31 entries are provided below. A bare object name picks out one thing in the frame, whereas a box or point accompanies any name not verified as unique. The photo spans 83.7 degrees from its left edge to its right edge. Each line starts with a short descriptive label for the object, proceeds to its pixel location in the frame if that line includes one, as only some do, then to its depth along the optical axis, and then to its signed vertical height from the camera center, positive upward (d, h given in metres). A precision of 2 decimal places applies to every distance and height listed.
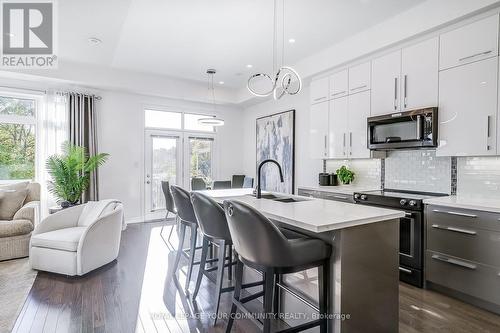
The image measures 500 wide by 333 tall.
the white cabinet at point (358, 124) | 3.87 +0.58
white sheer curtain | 4.99 +0.50
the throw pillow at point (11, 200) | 3.90 -0.55
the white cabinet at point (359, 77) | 3.82 +1.22
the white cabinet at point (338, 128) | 4.18 +0.55
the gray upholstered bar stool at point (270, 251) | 1.58 -0.52
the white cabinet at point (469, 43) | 2.64 +1.22
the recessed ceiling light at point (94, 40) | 3.94 +1.75
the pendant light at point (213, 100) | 4.87 +1.47
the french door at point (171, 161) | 6.09 +0.05
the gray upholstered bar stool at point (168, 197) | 3.77 -0.47
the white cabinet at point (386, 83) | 3.46 +1.04
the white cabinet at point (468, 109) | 2.66 +0.56
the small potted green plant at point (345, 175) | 4.43 -0.17
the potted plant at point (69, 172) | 4.54 -0.16
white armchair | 3.08 -0.91
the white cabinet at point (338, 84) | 4.15 +1.22
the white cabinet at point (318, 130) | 4.51 +0.57
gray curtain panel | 5.15 +0.68
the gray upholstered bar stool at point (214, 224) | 2.17 -0.49
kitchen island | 1.67 -0.64
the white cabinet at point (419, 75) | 3.09 +1.03
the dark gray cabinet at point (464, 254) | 2.41 -0.83
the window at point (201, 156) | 6.63 +0.17
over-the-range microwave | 3.06 +0.42
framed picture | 5.67 +0.37
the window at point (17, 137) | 4.80 +0.43
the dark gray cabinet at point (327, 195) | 3.78 -0.45
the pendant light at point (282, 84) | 2.73 +0.82
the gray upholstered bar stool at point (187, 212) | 2.78 -0.51
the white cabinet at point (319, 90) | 4.48 +1.22
